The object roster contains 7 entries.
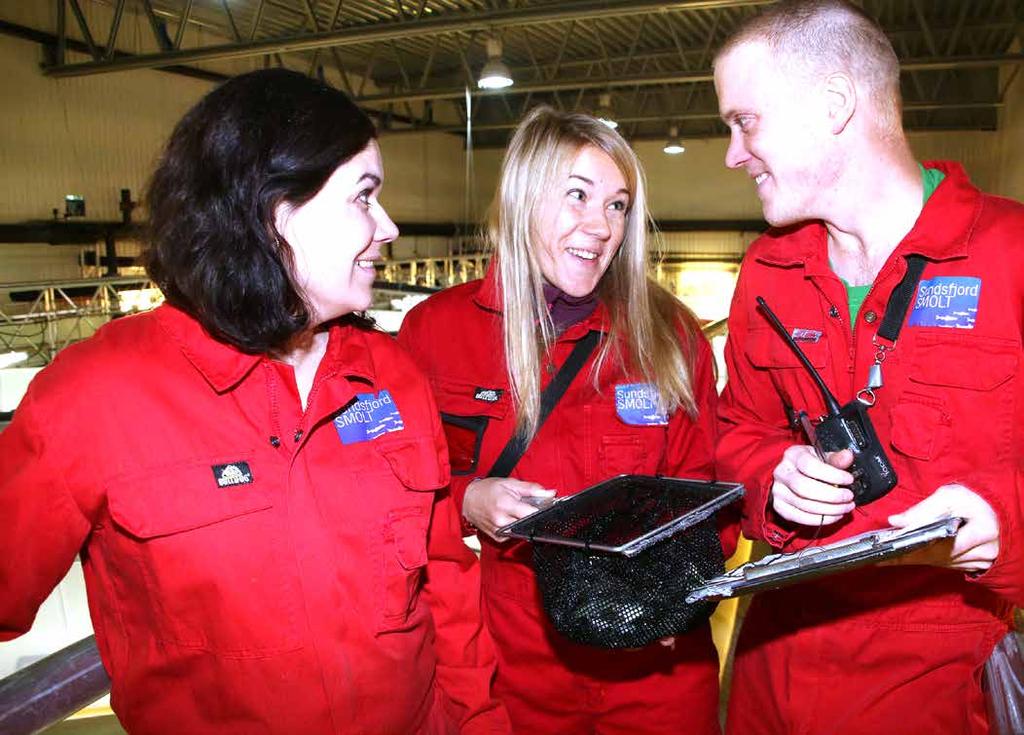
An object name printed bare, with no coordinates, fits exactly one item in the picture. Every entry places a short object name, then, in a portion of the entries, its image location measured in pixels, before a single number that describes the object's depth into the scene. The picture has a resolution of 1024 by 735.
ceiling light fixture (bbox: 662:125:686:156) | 15.76
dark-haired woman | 1.17
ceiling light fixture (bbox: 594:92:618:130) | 12.88
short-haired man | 1.42
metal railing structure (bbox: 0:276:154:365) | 7.21
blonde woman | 1.88
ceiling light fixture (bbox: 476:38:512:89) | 8.58
